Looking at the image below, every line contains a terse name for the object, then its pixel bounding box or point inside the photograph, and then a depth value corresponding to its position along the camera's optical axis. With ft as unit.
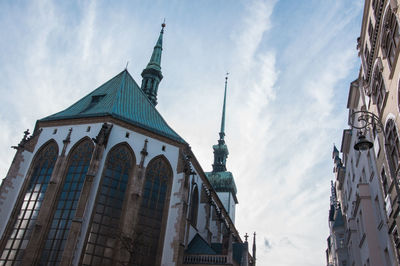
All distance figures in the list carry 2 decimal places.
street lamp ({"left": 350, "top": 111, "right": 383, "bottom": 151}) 29.19
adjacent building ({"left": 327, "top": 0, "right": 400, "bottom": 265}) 40.24
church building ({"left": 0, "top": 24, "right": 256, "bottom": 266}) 60.54
